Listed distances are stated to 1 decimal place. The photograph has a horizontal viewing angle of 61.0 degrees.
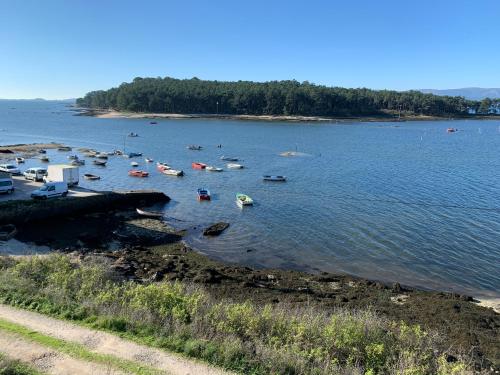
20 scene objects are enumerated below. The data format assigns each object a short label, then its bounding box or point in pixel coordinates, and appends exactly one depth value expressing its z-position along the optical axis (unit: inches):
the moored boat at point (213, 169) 2982.3
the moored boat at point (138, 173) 2709.2
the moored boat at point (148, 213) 1765.5
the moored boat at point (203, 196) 2096.5
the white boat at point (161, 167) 2899.1
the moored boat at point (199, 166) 3051.2
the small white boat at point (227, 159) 3472.0
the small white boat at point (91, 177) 2534.4
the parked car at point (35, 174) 2105.1
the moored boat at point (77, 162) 3043.3
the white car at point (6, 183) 1713.8
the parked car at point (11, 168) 2316.7
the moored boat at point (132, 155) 3573.8
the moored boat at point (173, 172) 2774.4
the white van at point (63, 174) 1998.0
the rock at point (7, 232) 1336.4
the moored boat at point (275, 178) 2642.7
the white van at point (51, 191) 1665.8
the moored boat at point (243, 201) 1984.7
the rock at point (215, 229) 1571.1
